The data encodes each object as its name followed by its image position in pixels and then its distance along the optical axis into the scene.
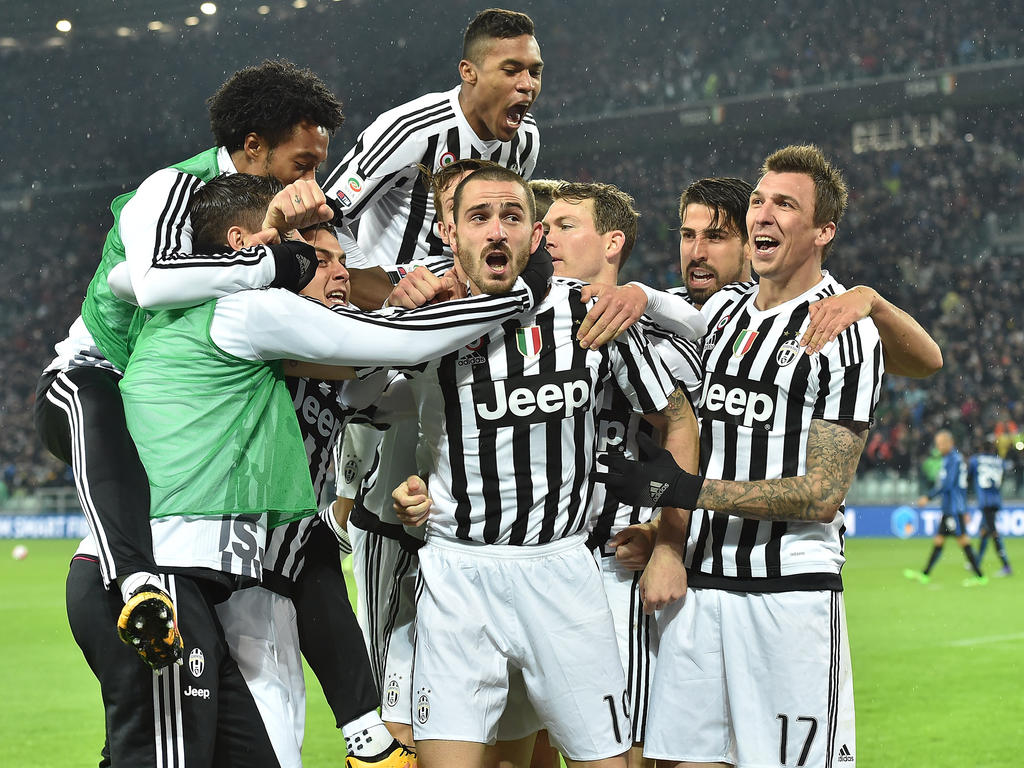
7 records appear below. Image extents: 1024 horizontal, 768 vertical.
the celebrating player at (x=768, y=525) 5.98
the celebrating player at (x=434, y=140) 8.16
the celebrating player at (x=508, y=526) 5.65
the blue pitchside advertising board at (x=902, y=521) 35.03
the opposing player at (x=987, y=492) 27.44
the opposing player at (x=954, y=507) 26.04
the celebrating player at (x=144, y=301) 5.12
